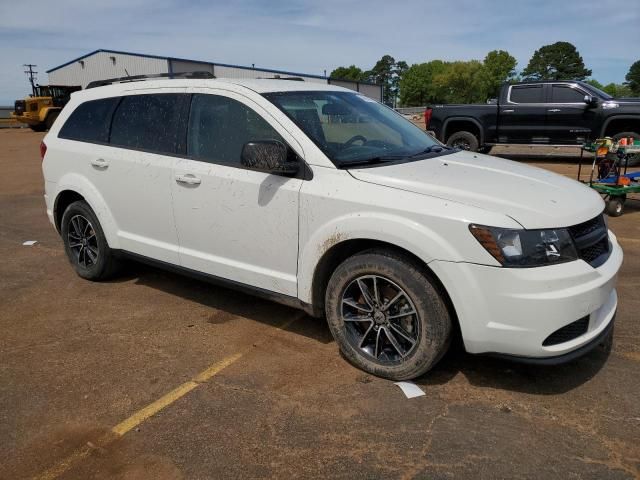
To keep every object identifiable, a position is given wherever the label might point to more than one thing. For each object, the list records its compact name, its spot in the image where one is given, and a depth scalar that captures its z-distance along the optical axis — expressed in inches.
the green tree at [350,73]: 5812.0
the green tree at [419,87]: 4633.4
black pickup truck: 482.9
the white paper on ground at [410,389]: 123.2
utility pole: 2819.9
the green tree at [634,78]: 4950.8
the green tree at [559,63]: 5167.3
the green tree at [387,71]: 6304.1
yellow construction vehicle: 1181.1
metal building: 1567.4
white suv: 111.1
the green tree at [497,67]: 4559.5
